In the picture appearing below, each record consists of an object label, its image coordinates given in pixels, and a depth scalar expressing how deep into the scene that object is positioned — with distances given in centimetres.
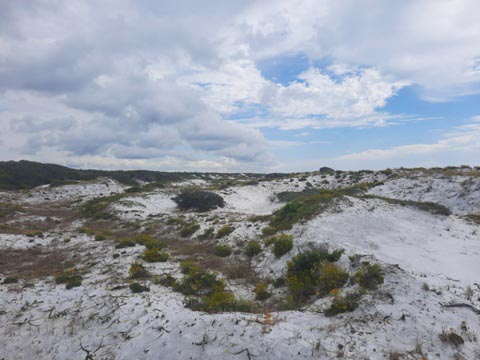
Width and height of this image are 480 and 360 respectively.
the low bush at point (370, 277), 708
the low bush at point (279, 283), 905
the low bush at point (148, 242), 1400
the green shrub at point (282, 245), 1126
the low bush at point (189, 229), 1777
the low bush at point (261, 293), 821
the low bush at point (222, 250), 1316
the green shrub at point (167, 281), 899
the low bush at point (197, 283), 845
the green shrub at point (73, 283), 885
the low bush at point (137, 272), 971
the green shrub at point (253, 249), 1250
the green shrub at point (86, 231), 1773
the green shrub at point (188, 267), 1028
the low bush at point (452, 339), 466
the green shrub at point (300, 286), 786
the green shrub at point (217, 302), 678
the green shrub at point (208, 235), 1631
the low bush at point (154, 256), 1182
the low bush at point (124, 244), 1357
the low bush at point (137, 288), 820
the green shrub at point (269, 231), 1397
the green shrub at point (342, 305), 610
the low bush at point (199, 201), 2855
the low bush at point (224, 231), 1584
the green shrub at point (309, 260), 923
